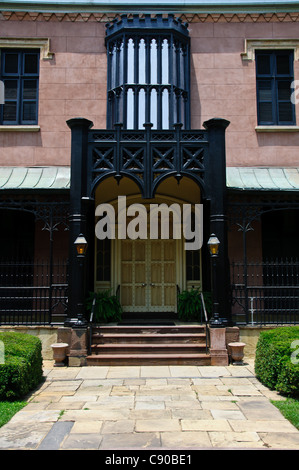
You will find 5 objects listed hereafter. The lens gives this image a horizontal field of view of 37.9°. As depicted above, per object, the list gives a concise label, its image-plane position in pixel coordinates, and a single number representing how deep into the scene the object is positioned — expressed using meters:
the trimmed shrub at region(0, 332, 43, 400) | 6.71
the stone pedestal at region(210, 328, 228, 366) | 9.27
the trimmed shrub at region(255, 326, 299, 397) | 6.94
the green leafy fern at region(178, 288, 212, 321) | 11.29
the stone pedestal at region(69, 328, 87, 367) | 9.29
